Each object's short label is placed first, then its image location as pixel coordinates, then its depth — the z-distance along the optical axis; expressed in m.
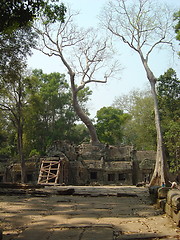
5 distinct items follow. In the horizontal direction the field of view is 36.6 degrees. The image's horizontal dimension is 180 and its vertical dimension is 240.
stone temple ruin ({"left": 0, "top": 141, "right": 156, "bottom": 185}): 26.44
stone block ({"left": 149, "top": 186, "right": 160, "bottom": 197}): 8.50
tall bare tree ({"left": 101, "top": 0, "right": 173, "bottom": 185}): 20.80
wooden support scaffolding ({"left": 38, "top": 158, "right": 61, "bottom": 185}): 24.17
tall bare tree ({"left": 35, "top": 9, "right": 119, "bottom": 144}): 30.12
